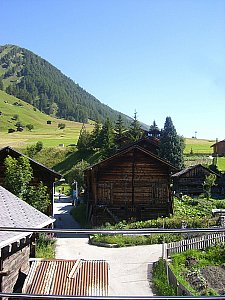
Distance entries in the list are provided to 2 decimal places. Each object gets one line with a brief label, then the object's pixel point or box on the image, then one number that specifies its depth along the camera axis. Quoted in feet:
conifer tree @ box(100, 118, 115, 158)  184.75
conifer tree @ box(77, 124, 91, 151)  219.00
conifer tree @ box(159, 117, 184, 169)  178.10
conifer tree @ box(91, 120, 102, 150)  210.77
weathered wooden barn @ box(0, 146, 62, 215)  84.64
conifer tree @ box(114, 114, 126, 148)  199.11
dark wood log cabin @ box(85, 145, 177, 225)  99.35
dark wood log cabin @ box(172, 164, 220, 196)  155.84
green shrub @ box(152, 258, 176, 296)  46.82
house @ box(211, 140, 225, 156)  229.66
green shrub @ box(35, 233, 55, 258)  58.80
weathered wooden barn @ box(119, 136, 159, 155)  182.93
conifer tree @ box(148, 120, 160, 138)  218.38
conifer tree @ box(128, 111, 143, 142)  197.01
